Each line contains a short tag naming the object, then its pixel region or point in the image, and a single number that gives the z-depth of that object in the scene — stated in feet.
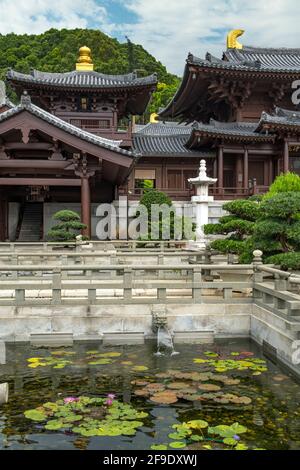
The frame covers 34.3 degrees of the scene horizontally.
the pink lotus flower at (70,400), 22.29
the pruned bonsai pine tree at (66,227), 59.75
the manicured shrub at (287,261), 33.37
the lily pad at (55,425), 19.72
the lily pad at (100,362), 28.25
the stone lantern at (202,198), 69.87
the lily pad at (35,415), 20.59
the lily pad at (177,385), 24.27
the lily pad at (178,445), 18.10
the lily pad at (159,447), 18.07
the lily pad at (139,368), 27.17
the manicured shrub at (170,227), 69.87
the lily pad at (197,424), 19.81
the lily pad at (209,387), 23.89
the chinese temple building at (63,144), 62.95
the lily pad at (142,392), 23.35
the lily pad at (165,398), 22.53
